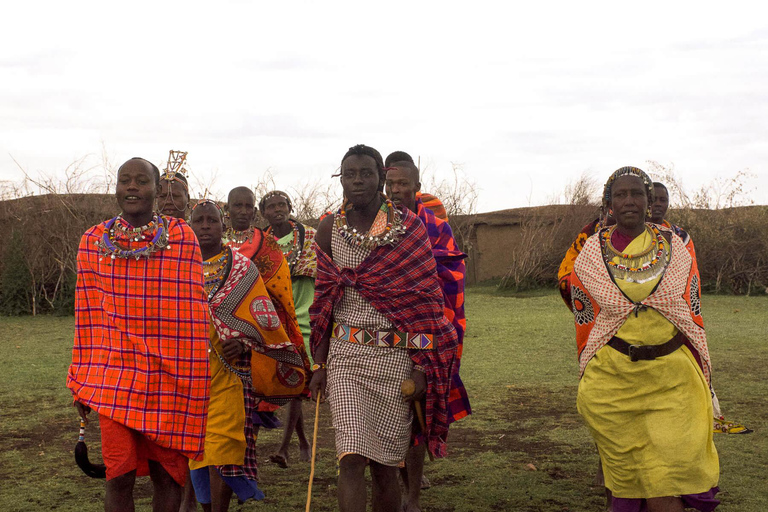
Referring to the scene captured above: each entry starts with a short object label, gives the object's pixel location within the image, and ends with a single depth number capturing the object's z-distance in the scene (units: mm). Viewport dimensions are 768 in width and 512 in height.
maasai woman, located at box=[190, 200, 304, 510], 5141
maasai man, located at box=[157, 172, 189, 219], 5664
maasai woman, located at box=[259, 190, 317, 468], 7461
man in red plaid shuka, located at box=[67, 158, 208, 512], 4184
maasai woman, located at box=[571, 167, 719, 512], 4395
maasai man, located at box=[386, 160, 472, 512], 5832
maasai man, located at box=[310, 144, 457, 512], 4453
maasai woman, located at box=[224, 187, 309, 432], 6047
